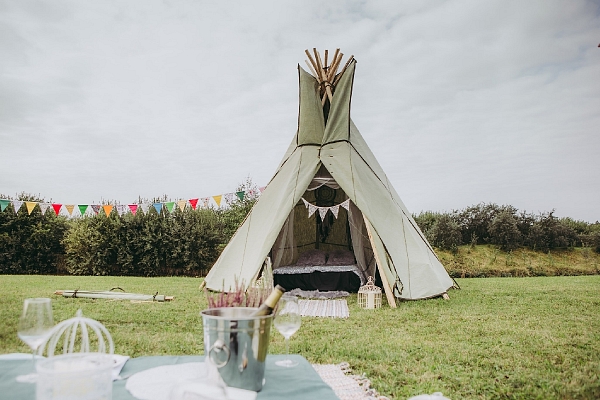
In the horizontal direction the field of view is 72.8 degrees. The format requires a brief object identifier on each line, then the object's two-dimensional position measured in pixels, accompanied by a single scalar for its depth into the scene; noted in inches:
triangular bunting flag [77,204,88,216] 324.1
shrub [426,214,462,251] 472.7
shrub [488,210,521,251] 470.9
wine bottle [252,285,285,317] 42.7
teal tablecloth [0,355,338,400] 38.6
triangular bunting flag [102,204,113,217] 328.8
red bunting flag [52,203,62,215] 318.0
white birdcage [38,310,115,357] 38.2
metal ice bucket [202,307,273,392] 39.0
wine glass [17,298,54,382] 42.0
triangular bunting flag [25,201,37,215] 312.8
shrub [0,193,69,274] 354.9
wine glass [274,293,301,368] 55.8
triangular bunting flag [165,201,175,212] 333.8
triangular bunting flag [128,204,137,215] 329.7
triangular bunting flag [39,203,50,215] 315.5
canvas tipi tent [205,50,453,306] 219.1
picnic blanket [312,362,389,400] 84.7
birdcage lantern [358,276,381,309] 199.3
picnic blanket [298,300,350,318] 182.9
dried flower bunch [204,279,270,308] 46.1
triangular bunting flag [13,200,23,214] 318.4
